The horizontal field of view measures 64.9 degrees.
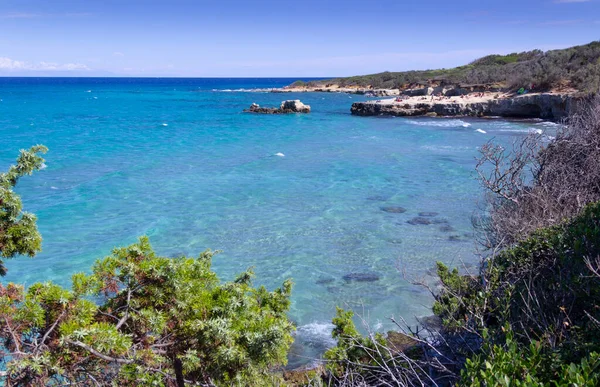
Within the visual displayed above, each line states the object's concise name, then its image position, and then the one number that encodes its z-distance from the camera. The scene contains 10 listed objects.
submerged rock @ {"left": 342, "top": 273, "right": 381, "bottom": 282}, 14.96
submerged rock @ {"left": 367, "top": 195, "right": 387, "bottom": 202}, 23.77
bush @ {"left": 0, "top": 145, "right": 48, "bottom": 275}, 6.47
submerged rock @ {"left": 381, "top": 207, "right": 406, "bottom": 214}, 21.68
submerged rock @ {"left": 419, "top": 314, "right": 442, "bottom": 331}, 11.70
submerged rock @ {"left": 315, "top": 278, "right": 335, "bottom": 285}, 14.81
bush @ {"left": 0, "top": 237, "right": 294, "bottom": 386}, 4.83
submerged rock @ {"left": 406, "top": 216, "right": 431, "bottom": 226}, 19.89
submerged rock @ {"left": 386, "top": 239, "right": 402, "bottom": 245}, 17.83
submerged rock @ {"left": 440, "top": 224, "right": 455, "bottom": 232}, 18.94
